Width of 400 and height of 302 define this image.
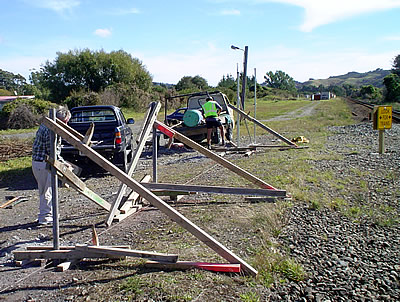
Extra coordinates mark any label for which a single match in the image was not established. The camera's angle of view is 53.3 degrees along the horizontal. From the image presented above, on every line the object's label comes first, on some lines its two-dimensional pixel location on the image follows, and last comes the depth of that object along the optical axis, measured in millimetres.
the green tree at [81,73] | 46625
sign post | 12344
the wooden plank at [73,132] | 5625
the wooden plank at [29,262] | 4598
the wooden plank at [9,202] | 7482
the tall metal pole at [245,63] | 14359
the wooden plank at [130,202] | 6202
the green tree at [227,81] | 72125
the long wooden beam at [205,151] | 6832
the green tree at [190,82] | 62409
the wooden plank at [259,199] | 6910
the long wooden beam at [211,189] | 6988
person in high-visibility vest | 13352
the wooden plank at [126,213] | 5994
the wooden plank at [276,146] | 13577
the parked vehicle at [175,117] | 16128
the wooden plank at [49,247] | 4641
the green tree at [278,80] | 149750
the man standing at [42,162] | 5940
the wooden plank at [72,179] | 4602
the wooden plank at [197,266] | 4082
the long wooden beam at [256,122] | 13203
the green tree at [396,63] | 80906
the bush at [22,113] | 26875
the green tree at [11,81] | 117731
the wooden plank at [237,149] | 12637
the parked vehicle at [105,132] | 10016
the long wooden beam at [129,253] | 4250
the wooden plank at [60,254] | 4465
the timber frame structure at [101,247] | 4191
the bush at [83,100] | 33219
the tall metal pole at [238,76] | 14052
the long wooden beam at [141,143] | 5540
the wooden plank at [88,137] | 5130
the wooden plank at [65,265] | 4363
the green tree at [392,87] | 54188
